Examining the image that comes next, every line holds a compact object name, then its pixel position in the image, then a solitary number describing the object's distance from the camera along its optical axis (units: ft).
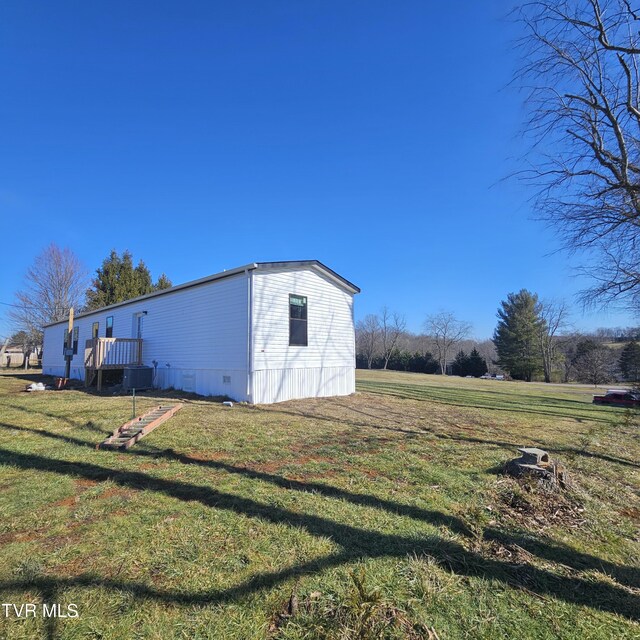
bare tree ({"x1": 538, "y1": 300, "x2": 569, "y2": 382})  139.23
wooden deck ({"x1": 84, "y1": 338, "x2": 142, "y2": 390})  45.16
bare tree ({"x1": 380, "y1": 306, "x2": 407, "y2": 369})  183.10
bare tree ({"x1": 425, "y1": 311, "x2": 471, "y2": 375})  179.73
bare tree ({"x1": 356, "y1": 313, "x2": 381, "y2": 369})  186.64
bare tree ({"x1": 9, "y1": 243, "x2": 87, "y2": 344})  110.22
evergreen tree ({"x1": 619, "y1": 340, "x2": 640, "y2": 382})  102.89
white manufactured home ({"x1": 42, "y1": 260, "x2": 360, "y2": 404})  34.53
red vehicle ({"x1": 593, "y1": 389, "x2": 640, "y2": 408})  57.31
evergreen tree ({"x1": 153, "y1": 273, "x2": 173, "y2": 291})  114.83
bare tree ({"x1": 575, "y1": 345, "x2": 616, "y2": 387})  108.88
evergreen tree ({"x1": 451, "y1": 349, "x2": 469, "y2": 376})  152.15
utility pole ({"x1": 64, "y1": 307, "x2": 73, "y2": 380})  55.36
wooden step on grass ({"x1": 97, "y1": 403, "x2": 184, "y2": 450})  17.81
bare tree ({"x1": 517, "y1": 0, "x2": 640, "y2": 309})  19.95
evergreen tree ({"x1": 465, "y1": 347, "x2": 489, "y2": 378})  148.15
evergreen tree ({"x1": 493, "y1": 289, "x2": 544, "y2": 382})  140.77
